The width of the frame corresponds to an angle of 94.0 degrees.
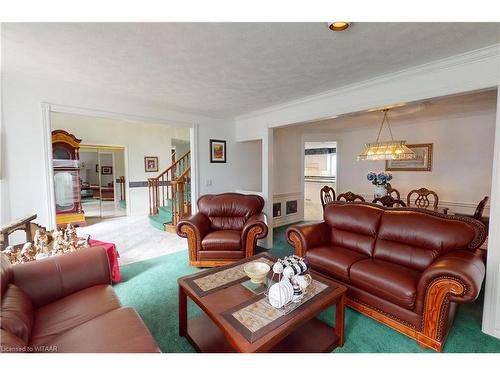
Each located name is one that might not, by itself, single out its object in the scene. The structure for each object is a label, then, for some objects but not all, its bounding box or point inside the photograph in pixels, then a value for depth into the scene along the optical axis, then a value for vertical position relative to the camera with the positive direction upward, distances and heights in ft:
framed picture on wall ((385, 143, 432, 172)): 14.48 +0.49
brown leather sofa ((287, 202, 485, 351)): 5.47 -2.72
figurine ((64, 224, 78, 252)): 7.79 -2.36
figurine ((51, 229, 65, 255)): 7.49 -2.36
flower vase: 12.33 -1.17
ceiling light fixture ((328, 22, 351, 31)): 5.10 +3.18
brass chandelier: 11.44 +0.87
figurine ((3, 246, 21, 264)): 6.54 -2.37
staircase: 16.07 -2.21
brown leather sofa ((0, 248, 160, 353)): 3.86 -2.88
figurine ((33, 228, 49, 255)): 7.19 -2.22
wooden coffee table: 4.36 -2.99
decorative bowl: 6.05 -2.70
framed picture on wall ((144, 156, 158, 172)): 22.75 +0.69
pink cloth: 8.87 -3.46
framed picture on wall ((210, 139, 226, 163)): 14.37 +1.20
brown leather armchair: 10.09 -3.05
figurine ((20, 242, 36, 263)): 6.70 -2.39
